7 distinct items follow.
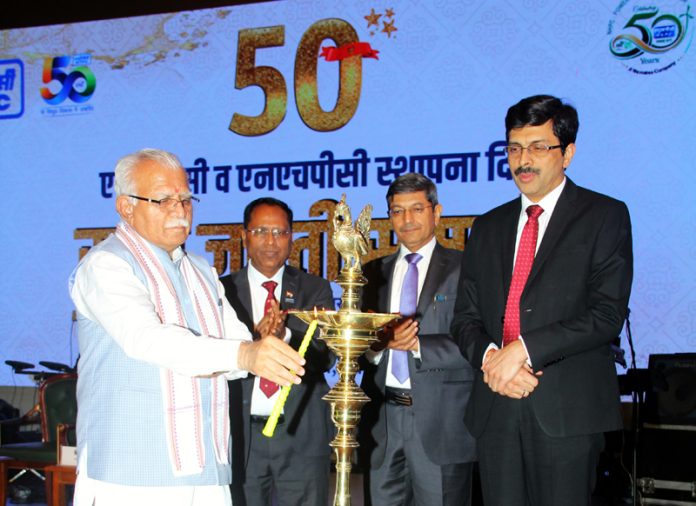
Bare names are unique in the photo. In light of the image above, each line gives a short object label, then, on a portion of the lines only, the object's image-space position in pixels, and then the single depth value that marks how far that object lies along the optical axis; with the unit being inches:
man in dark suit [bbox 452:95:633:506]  94.3
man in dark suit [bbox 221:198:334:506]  127.8
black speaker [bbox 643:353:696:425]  182.4
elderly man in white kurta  78.4
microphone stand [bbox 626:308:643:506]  171.2
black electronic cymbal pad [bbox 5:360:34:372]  253.6
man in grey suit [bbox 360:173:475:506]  120.8
